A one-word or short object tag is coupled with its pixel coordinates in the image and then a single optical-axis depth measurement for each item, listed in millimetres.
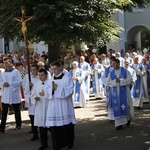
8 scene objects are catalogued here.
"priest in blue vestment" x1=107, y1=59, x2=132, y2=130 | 9586
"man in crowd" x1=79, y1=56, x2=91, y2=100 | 14703
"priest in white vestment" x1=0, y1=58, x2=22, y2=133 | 9875
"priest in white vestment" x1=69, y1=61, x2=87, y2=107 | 13586
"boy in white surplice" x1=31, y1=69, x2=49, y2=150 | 7867
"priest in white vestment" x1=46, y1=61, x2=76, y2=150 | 7457
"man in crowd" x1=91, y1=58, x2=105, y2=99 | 15562
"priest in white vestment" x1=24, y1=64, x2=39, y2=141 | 8820
